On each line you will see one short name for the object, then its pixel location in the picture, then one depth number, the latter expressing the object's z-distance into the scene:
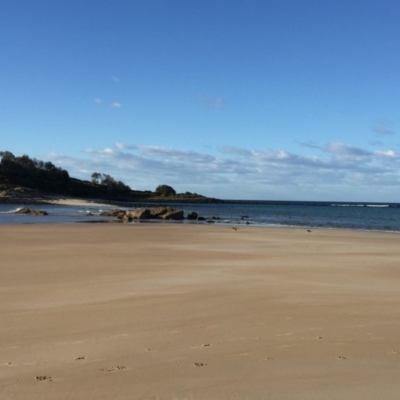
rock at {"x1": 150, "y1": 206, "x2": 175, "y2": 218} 49.69
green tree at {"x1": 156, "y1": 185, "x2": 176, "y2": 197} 175.88
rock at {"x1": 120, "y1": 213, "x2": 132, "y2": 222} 45.01
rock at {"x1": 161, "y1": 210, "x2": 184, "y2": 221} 48.72
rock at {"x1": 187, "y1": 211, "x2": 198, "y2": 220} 50.91
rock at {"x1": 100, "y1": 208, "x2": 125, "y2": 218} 52.72
